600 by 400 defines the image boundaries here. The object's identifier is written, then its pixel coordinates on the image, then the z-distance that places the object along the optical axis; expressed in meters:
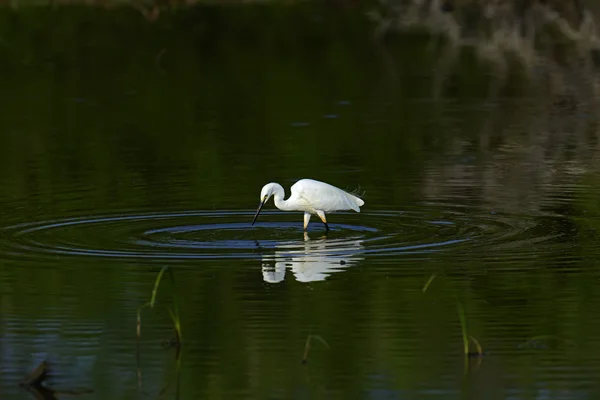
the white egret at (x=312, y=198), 26.70
